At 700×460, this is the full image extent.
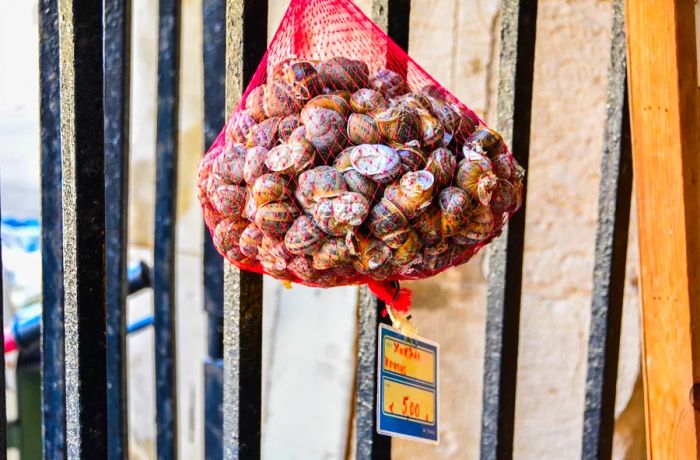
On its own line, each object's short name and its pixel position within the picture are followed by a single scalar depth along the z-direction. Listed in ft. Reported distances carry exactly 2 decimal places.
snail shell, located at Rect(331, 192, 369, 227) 2.51
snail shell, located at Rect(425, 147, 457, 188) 2.65
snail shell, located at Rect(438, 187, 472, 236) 2.63
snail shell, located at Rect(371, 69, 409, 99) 2.95
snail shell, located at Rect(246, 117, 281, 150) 2.77
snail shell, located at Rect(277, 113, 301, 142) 2.78
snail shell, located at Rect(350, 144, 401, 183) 2.55
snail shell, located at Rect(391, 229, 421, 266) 2.65
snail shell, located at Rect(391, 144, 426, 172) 2.63
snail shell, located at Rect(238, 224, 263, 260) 2.81
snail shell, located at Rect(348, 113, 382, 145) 2.67
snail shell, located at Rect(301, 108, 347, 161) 2.67
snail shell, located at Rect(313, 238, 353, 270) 2.62
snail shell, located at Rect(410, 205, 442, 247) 2.66
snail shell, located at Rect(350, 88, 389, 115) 2.77
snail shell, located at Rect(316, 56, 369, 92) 2.91
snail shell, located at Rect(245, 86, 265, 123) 2.90
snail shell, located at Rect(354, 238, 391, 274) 2.63
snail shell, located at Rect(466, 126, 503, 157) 2.81
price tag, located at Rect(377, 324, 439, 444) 3.24
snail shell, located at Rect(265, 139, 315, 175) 2.62
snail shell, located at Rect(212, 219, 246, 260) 2.98
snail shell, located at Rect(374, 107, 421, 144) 2.65
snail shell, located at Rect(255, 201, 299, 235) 2.63
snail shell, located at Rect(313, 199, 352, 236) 2.53
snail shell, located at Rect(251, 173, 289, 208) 2.62
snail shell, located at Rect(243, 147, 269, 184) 2.71
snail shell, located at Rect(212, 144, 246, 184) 2.85
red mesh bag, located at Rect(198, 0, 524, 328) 2.58
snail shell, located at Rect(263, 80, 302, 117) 2.83
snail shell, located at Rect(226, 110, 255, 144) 2.91
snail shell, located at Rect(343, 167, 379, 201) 2.58
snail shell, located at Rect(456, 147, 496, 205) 2.66
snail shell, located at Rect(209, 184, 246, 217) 2.88
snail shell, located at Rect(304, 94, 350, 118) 2.73
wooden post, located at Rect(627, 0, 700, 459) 2.93
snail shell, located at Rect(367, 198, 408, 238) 2.57
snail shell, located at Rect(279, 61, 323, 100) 2.83
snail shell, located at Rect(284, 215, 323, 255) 2.62
